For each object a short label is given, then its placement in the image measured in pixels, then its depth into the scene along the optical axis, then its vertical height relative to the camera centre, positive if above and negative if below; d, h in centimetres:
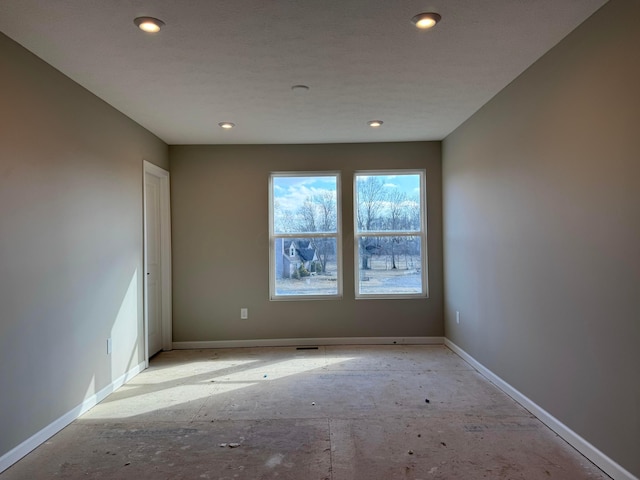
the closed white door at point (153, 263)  425 -27
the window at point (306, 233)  473 +6
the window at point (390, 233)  474 +5
